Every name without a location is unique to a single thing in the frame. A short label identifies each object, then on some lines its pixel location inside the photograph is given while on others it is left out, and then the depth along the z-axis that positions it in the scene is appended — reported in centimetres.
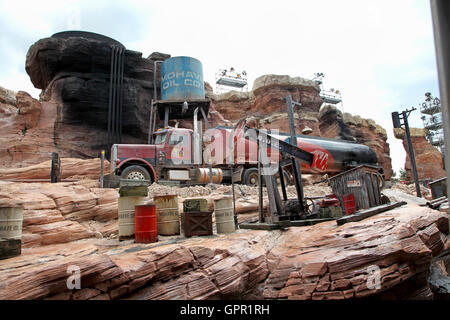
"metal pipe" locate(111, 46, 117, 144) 1956
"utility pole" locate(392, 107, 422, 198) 1385
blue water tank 2008
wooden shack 888
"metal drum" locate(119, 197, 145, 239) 563
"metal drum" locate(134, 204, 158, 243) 530
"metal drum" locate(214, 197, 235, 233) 657
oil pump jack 724
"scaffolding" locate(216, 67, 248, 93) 3466
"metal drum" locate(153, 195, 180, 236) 604
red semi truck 1258
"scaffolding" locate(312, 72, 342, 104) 4023
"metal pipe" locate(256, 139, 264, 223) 757
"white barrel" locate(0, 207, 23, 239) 439
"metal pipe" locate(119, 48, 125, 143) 1970
